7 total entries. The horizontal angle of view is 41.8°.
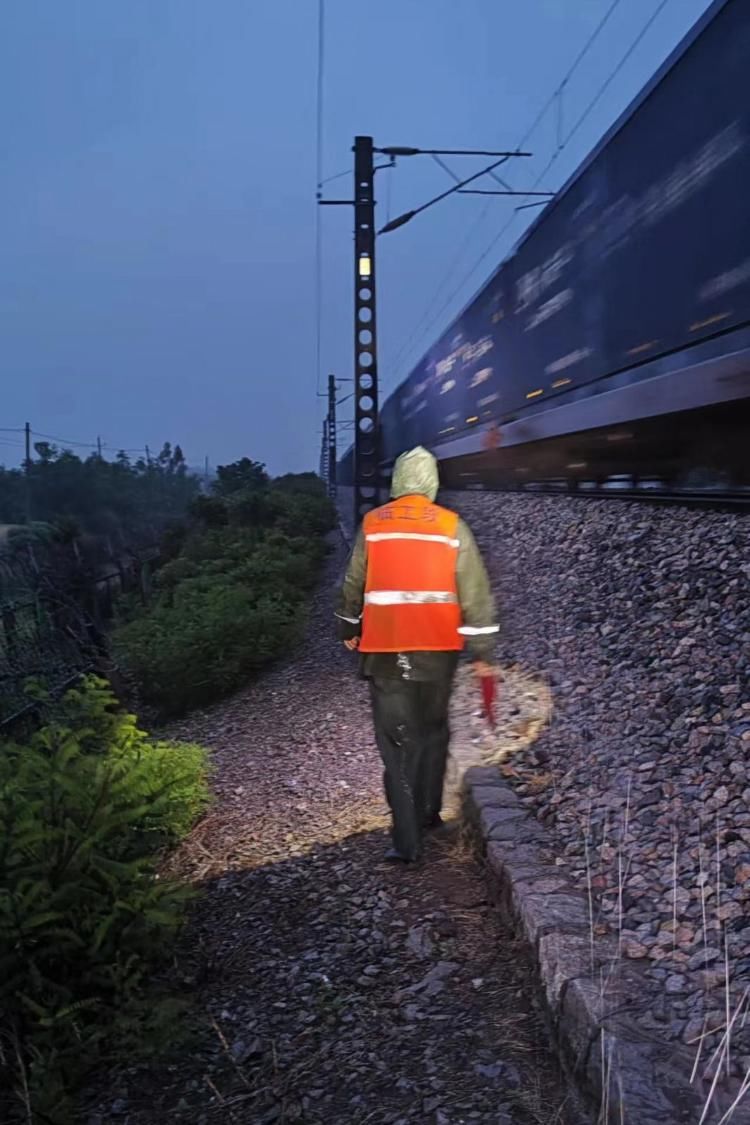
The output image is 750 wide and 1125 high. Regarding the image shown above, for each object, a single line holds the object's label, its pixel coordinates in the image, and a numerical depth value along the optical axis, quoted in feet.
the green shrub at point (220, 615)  29.63
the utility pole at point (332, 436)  164.66
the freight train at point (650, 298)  23.03
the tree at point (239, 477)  128.88
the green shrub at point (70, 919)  11.01
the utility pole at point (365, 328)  59.88
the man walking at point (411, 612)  14.26
